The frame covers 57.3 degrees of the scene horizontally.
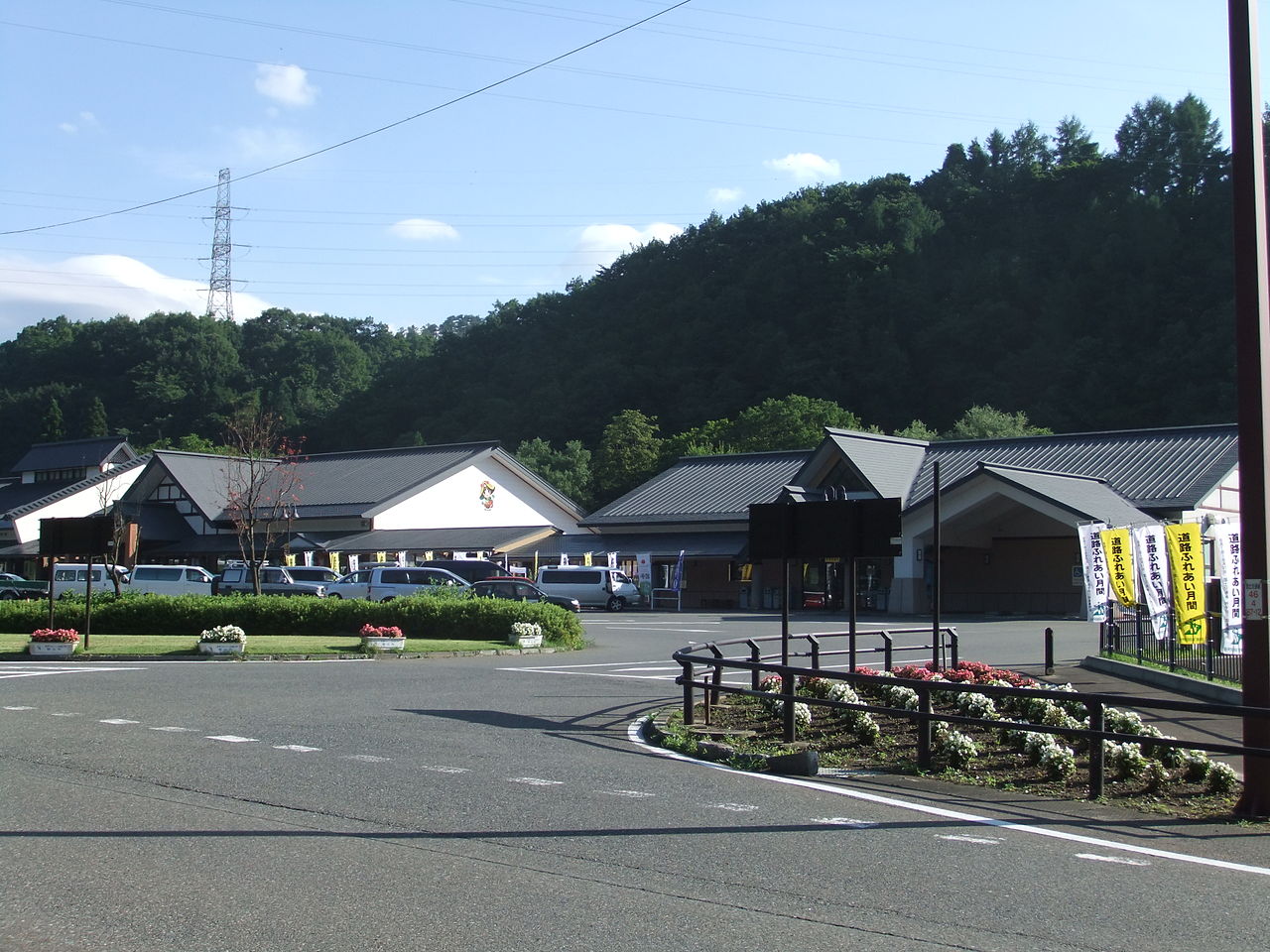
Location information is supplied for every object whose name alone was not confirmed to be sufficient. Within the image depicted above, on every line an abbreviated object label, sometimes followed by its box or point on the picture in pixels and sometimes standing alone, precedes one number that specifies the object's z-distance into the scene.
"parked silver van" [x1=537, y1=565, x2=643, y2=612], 44.59
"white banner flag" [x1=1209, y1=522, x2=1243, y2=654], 15.95
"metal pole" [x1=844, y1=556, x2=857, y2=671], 13.11
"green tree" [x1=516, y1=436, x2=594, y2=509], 74.00
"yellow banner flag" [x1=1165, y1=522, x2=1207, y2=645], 18.05
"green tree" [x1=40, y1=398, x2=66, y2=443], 88.75
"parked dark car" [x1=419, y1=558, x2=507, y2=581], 44.22
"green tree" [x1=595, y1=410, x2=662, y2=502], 72.50
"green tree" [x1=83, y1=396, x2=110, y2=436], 88.38
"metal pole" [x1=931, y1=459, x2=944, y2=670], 14.13
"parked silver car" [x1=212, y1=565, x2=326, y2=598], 40.25
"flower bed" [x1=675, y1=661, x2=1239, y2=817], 9.42
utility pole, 8.52
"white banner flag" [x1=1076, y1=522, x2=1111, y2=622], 20.97
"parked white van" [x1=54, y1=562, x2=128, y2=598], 43.84
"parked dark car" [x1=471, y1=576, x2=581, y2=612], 35.91
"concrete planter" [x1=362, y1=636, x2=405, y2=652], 23.77
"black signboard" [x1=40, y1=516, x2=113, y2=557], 23.50
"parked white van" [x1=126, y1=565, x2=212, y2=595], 41.06
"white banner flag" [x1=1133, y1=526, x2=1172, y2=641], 19.20
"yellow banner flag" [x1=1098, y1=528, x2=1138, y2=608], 20.39
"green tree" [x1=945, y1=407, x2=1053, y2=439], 62.75
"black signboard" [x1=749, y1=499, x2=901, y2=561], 12.91
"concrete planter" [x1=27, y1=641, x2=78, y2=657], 23.12
